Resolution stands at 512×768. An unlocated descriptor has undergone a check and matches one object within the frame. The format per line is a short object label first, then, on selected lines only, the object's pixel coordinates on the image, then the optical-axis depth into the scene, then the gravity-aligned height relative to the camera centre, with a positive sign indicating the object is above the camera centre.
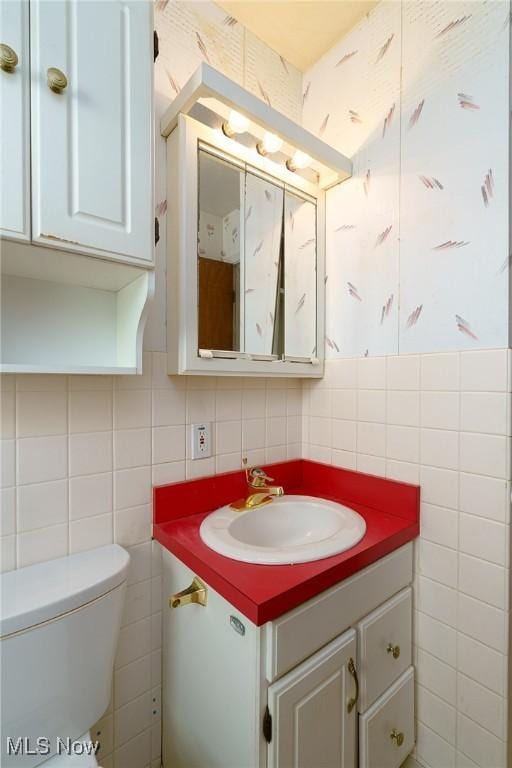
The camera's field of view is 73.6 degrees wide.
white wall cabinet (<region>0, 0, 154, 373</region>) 0.63 +0.42
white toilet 0.68 -0.59
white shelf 0.78 +0.18
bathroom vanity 0.71 -0.65
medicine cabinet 0.99 +0.45
